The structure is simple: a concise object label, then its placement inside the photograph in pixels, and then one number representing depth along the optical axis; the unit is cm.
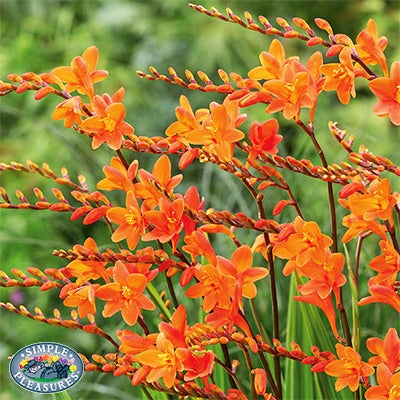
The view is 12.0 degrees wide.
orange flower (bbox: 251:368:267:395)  167
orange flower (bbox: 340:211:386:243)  169
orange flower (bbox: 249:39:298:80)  172
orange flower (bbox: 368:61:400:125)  165
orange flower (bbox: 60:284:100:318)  168
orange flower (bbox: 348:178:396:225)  164
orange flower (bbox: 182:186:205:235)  170
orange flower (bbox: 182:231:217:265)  168
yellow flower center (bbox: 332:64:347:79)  167
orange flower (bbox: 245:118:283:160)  169
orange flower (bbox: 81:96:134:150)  169
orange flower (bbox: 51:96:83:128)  169
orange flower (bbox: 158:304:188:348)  167
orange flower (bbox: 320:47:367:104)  166
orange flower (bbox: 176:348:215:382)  166
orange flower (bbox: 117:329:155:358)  168
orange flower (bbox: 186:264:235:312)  167
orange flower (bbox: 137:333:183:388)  164
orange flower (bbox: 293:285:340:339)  171
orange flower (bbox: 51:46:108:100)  174
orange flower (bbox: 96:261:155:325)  168
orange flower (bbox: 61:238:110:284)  170
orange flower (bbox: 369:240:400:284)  166
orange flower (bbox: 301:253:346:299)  168
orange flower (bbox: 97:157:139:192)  170
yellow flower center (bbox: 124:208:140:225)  169
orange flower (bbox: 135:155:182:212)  169
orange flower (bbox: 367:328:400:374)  166
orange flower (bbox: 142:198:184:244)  167
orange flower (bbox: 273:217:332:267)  167
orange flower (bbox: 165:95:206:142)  171
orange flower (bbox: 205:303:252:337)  166
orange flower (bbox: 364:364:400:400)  163
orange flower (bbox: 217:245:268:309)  166
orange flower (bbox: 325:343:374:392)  166
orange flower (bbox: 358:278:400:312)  166
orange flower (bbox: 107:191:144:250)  169
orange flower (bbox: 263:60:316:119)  168
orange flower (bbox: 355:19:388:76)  169
